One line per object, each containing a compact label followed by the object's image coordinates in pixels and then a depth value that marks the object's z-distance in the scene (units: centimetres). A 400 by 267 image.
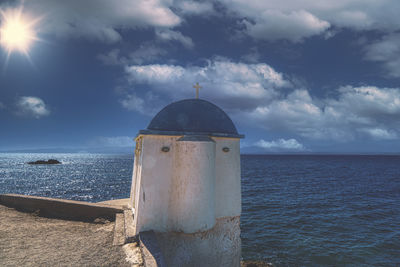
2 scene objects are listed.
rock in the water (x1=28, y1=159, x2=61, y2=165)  10552
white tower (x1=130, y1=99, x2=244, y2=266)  660
